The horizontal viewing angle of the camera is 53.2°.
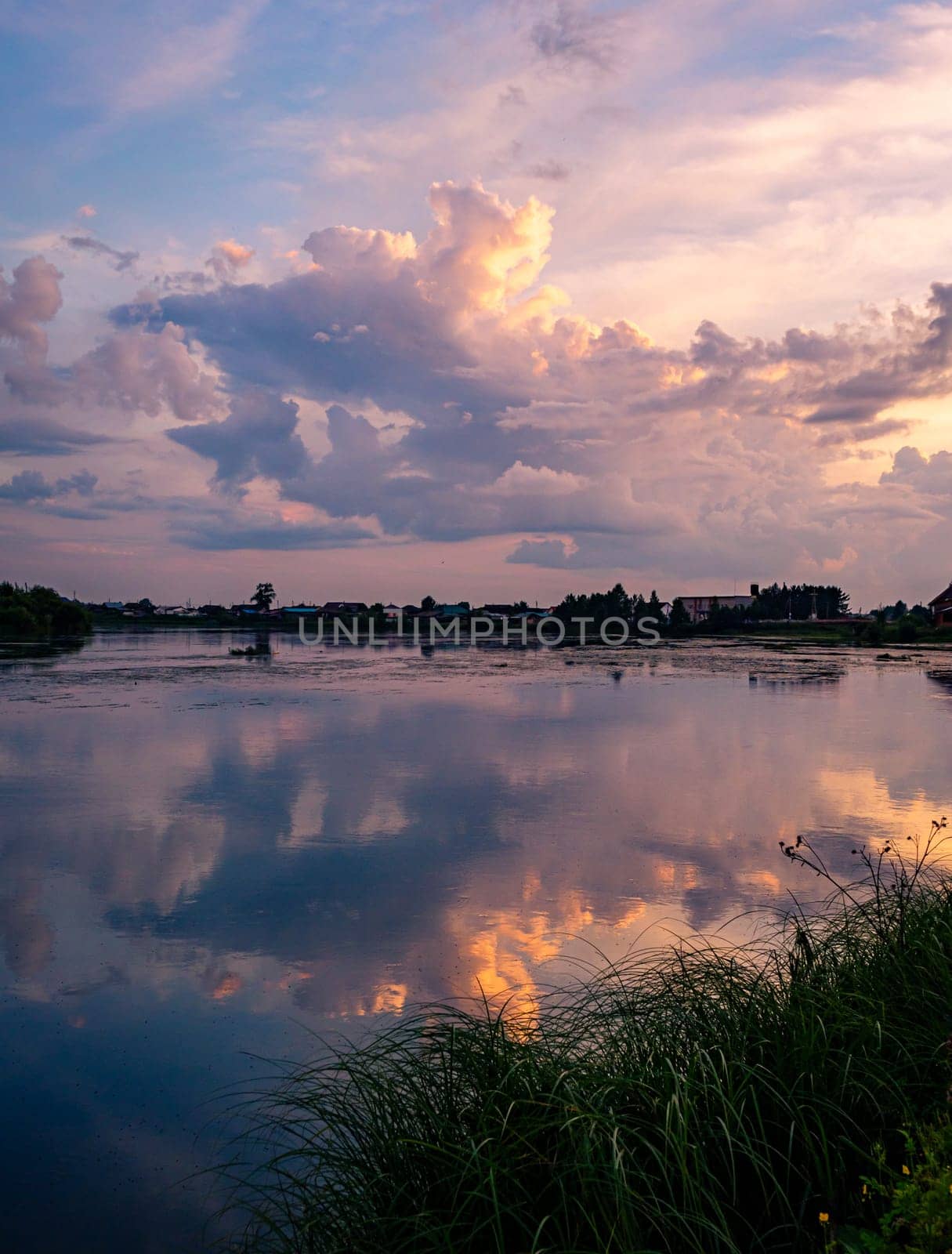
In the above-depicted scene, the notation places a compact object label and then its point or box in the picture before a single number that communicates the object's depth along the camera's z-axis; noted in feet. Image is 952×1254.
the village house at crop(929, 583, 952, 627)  260.62
